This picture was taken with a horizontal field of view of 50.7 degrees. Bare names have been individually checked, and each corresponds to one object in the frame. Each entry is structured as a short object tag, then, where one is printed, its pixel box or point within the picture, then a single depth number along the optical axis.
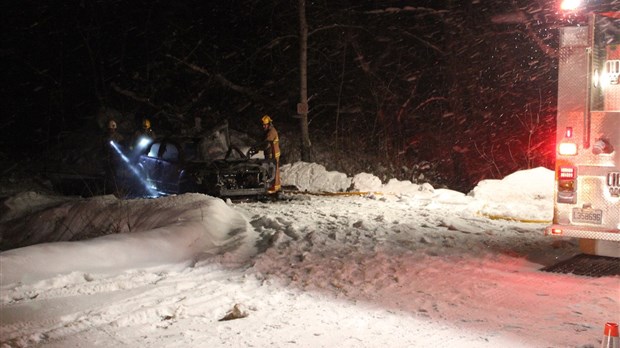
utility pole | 21.88
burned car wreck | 14.88
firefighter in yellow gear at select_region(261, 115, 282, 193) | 16.38
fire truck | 7.68
